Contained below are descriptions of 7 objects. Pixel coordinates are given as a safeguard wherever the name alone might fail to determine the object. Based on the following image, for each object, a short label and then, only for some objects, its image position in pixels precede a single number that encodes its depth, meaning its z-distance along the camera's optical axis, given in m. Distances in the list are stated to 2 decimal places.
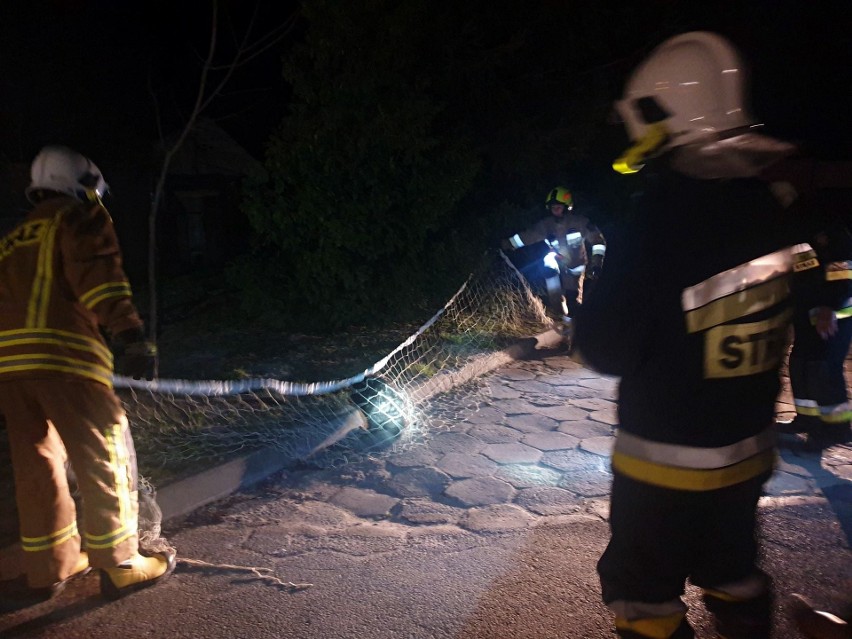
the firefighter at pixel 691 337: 1.75
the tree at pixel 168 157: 5.75
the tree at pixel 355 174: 7.58
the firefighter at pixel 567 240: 7.94
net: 4.63
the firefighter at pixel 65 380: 2.76
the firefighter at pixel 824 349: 4.36
